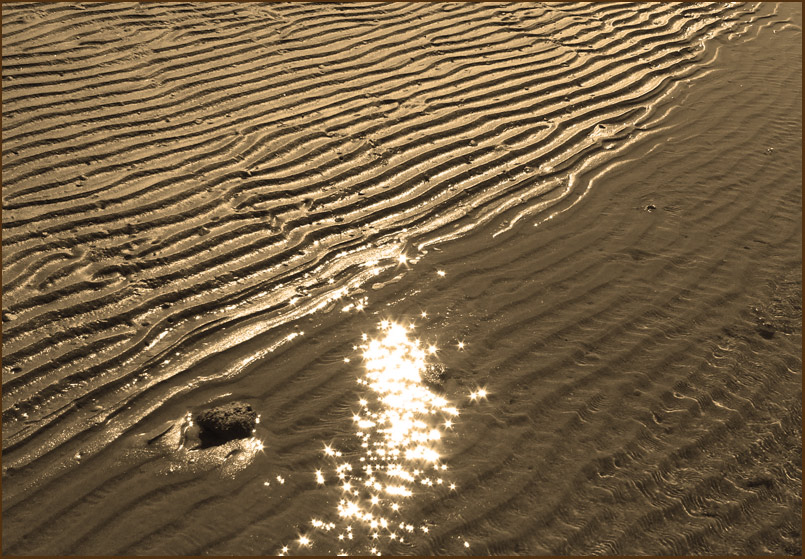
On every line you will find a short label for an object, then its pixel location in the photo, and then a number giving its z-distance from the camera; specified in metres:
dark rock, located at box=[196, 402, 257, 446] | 3.41
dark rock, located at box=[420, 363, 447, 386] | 3.78
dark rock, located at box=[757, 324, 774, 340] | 4.17
